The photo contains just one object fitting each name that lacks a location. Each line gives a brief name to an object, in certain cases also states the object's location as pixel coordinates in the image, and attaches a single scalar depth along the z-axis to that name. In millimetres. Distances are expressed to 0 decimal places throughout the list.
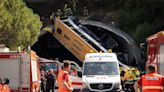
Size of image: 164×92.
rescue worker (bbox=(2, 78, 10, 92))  13933
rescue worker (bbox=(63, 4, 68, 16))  50125
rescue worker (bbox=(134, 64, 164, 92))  11758
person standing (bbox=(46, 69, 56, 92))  26519
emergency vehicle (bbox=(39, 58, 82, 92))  35319
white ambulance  24188
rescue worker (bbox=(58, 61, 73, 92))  13648
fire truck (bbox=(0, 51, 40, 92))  19578
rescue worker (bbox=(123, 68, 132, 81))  28250
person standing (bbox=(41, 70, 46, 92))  29531
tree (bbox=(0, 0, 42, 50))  27031
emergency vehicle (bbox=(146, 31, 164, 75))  16392
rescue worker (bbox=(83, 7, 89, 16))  52403
